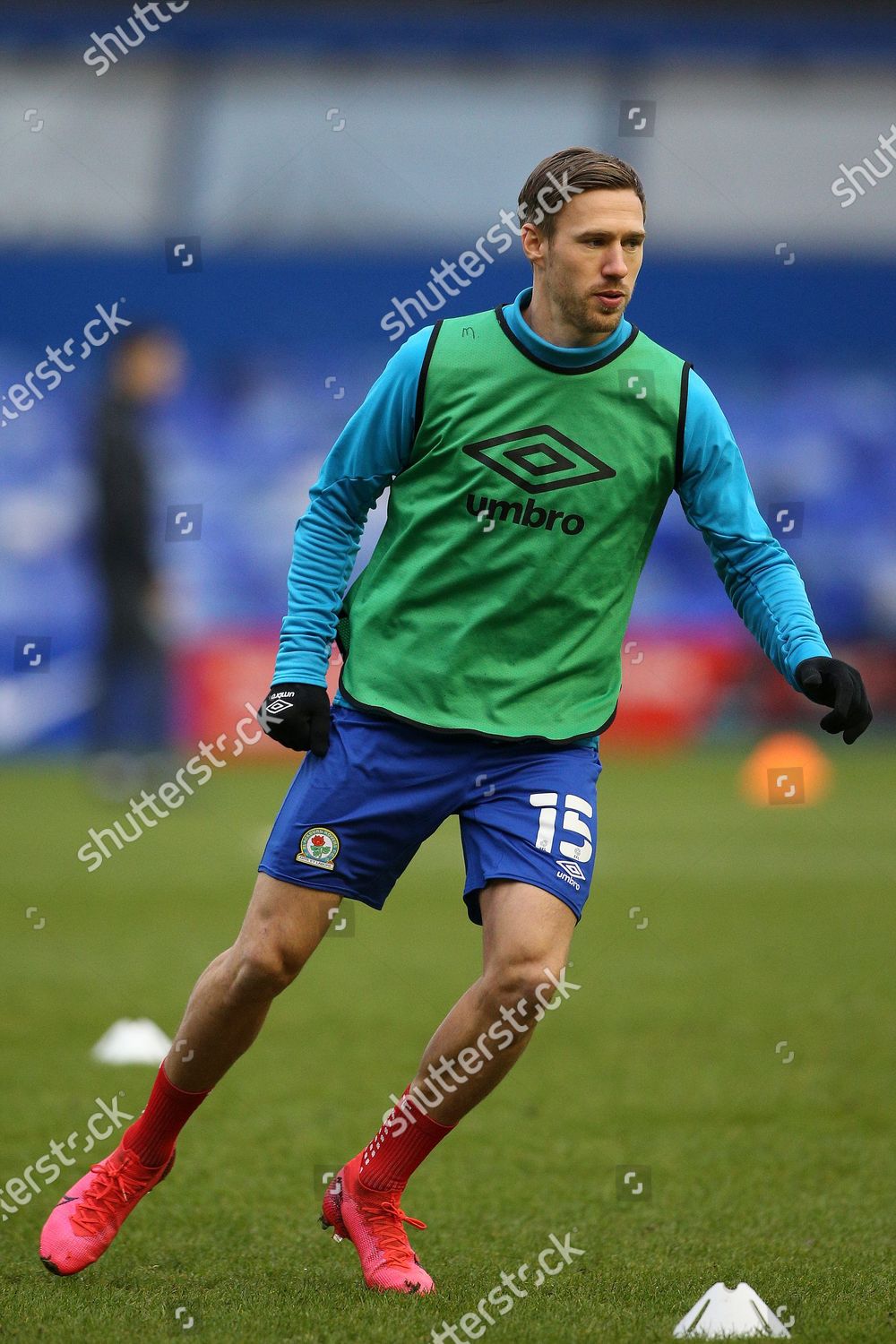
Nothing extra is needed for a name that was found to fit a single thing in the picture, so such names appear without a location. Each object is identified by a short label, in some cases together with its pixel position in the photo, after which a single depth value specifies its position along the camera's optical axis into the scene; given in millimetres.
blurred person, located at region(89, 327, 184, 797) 24719
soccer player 7441
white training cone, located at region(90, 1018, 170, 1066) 11406
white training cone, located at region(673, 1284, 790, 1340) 6578
